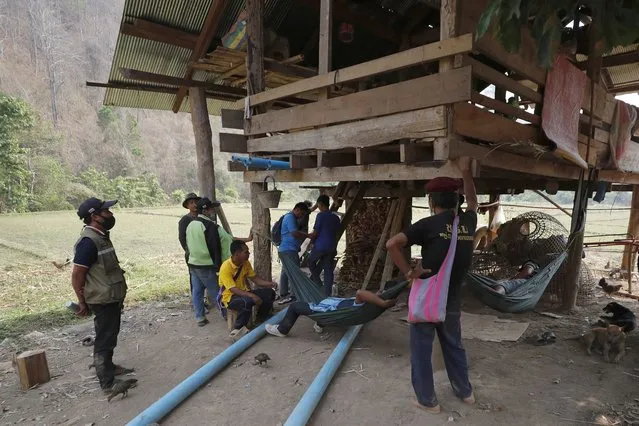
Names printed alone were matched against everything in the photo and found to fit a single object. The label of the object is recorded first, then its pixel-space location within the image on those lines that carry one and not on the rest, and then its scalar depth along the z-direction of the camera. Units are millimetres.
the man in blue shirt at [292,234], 5184
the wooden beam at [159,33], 4680
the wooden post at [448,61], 2654
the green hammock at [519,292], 3922
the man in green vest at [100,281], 3062
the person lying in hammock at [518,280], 4160
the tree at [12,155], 17766
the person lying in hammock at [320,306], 3291
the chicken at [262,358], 3449
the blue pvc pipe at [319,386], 2553
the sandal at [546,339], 3828
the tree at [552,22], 1662
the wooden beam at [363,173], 2896
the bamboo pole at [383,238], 5188
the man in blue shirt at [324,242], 5129
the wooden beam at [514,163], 2852
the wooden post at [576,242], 4332
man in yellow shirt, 4109
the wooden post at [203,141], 5434
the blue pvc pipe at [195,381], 2631
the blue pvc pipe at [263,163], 4125
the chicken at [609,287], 5566
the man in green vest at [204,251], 4477
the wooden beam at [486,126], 2736
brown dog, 3451
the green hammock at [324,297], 3307
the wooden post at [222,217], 5390
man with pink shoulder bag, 2459
